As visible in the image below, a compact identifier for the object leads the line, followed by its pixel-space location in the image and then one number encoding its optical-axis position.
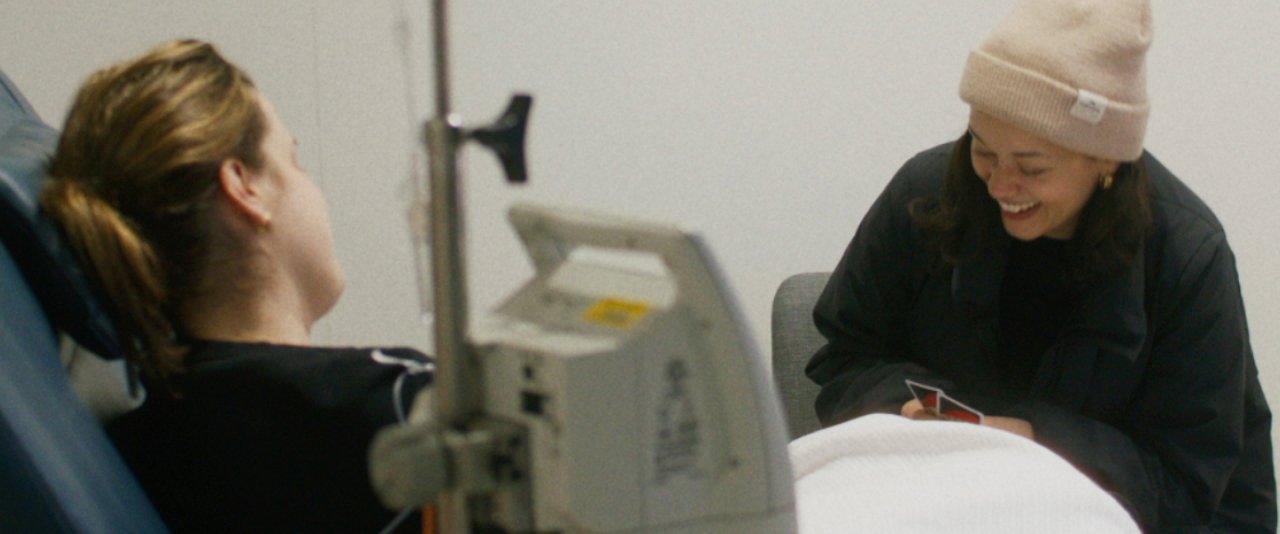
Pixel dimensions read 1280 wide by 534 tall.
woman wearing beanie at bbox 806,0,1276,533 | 4.22
